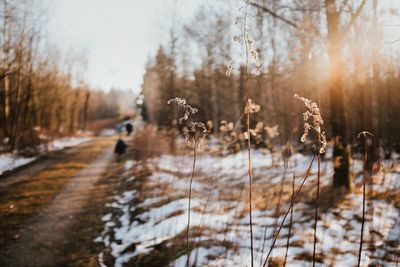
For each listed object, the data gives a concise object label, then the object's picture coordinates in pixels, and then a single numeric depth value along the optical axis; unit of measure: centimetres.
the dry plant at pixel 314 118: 217
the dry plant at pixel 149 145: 1542
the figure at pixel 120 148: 1883
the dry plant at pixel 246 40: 224
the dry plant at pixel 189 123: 237
